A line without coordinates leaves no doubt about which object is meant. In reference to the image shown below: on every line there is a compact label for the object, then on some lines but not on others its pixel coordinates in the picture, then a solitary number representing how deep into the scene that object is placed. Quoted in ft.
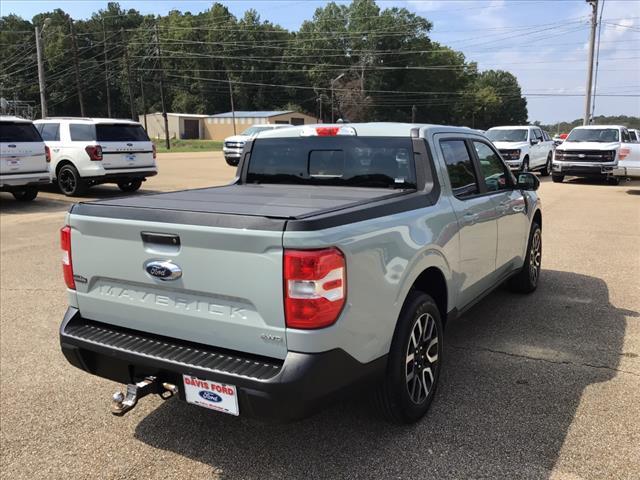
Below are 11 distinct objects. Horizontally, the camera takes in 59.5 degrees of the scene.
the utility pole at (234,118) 253.24
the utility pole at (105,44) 304.13
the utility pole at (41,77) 105.09
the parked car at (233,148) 81.46
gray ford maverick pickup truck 8.10
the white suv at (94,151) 43.88
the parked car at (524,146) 63.05
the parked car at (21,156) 39.24
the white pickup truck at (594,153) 57.16
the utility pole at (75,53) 146.86
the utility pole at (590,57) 102.63
